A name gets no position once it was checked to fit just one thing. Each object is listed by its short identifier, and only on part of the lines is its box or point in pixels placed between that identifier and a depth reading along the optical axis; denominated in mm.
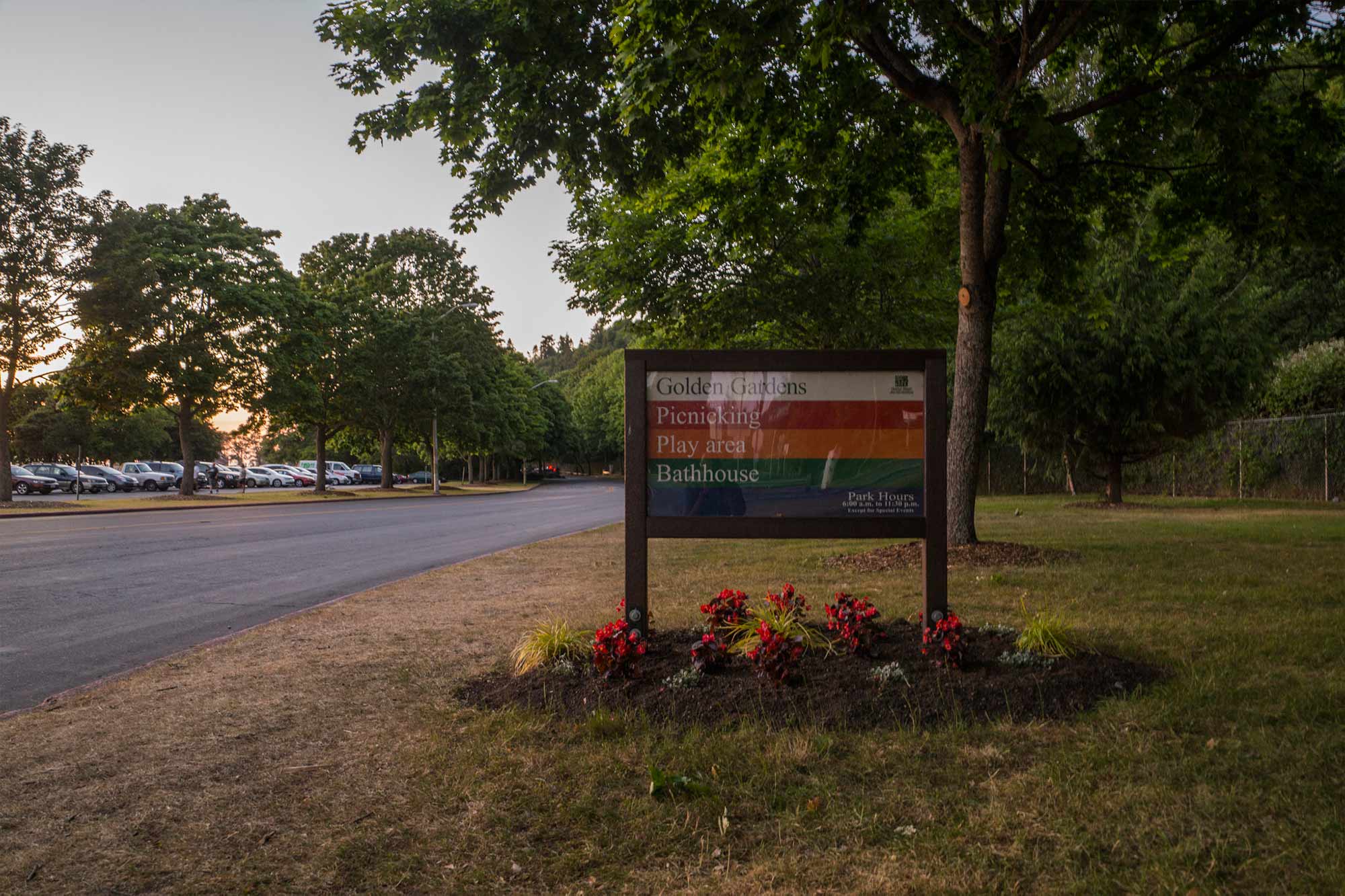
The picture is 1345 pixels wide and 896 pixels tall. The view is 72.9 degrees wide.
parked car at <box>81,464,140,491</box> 50000
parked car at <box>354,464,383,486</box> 83250
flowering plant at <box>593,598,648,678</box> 5020
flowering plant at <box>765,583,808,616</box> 5621
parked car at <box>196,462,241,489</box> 61253
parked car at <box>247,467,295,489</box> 63469
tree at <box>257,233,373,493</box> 40406
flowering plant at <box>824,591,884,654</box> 5430
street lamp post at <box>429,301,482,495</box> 47750
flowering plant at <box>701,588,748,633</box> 5668
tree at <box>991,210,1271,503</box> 21000
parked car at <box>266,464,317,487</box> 67131
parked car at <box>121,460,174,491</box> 51438
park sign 5559
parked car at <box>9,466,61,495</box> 44188
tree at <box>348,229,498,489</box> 47906
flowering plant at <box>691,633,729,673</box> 5148
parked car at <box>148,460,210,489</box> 56656
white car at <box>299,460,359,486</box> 73875
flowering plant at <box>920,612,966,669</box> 5121
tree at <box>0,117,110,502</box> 28859
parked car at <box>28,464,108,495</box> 46000
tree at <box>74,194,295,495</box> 31344
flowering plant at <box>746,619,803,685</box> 4879
